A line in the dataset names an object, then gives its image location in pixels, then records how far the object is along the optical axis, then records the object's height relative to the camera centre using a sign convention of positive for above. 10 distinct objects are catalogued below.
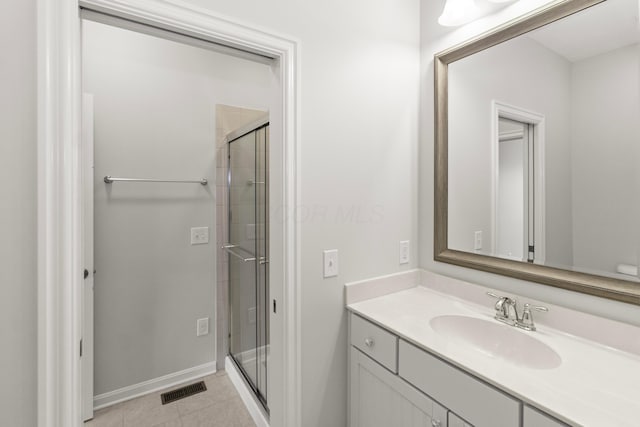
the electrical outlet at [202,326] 2.23 -0.86
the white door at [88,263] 1.71 -0.29
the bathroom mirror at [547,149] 1.02 +0.26
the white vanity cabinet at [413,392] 0.80 -0.58
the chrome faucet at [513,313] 1.14 -0.41
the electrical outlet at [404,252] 1.59 -0.21
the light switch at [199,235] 2.18 -0.17
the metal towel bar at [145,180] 1.88 +0.23
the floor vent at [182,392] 2.00 -1.25
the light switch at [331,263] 1.33 -0.23
